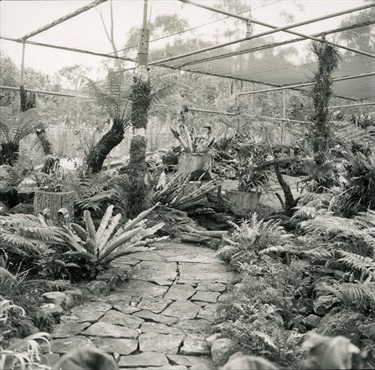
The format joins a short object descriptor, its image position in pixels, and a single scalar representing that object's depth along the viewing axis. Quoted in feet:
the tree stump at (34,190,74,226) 16.07
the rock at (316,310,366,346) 8.65
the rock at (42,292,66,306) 10.27
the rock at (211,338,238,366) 8.43
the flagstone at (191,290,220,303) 11.60
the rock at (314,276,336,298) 10.84
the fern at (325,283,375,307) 9.23
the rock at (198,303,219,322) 10.39
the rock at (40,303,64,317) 9.71
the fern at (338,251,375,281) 9.95
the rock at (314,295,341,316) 10.14
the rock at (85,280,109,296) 11.50
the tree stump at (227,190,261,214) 21.75
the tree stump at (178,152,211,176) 25.71
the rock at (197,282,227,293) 12.35
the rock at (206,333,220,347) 9.02
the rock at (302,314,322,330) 9.95
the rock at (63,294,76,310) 10.43
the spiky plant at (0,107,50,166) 21.48
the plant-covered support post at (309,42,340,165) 25.45
